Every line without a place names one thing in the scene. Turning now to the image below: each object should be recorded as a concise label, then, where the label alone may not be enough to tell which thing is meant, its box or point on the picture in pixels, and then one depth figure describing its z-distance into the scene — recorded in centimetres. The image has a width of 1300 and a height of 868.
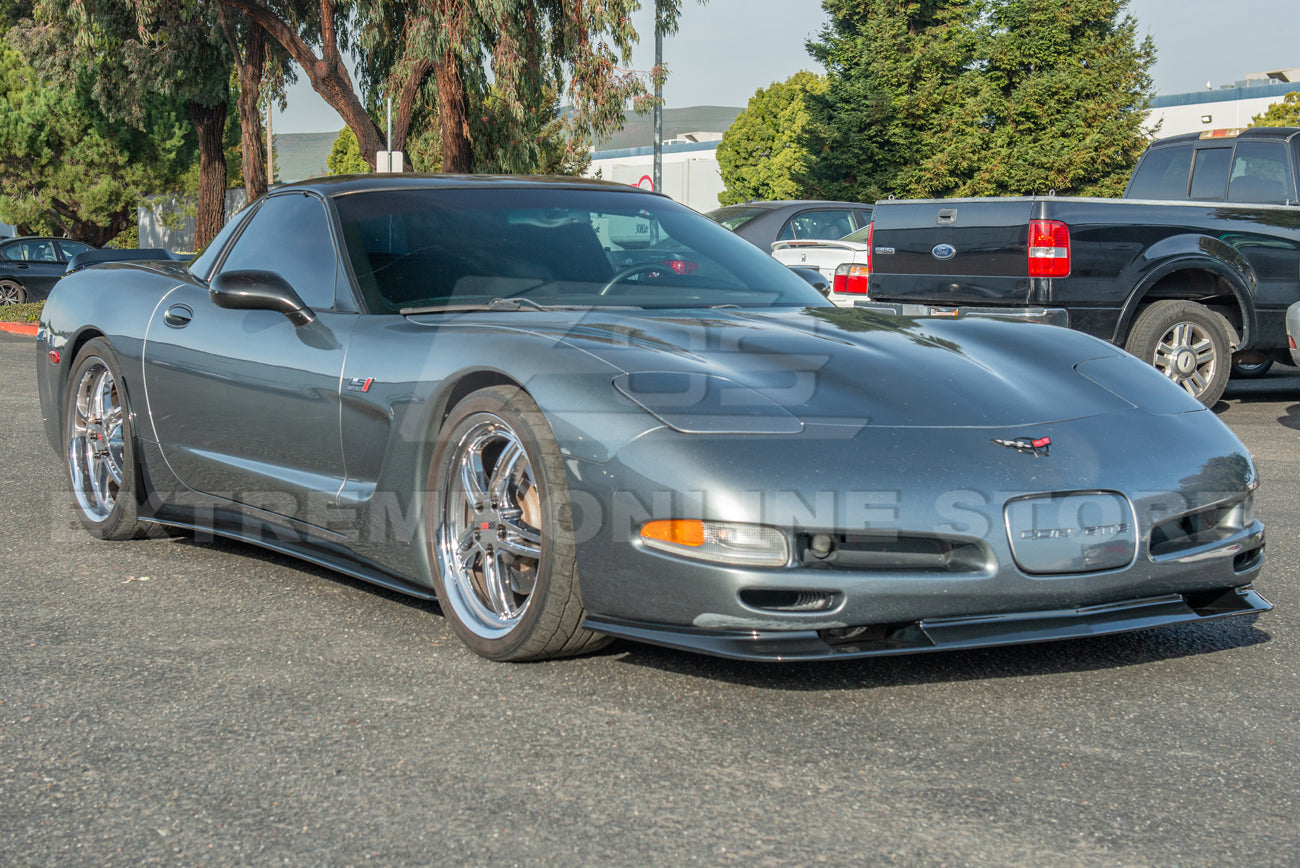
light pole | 2670
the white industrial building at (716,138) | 3972
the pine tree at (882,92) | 4006
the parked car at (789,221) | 1452
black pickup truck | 847
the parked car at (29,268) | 2353
